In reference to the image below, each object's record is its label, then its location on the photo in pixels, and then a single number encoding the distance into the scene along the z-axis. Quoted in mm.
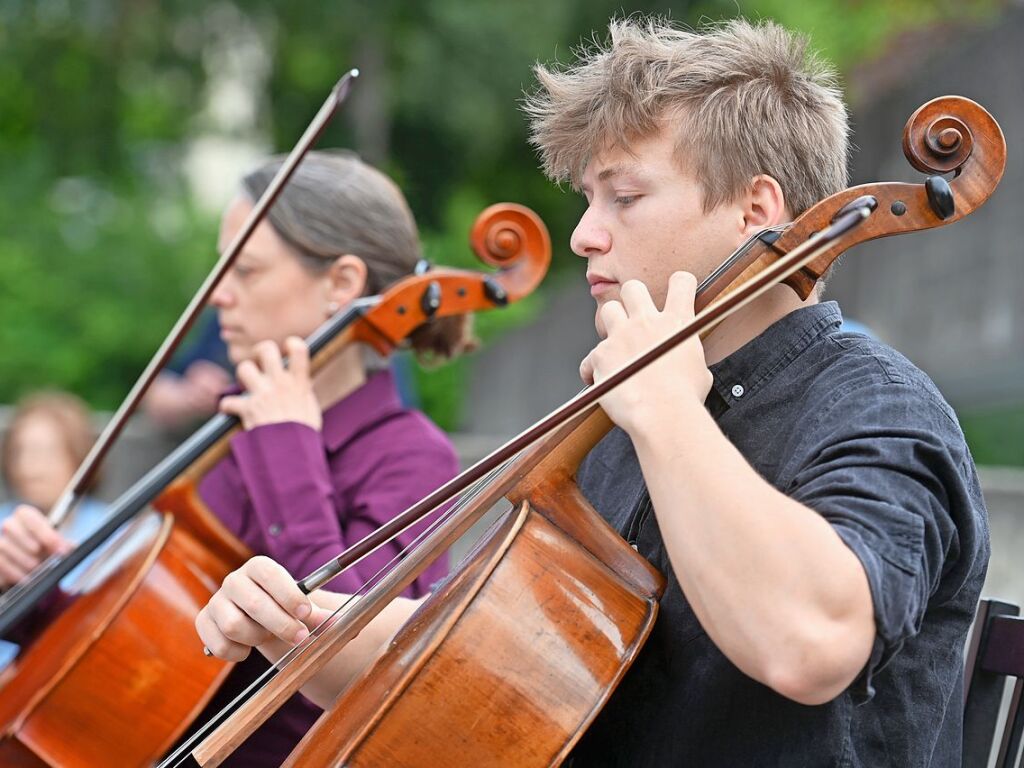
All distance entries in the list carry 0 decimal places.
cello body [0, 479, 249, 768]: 4281
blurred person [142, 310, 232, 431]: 8805
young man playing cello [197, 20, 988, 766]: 2461
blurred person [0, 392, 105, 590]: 7930
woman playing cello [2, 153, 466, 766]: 4484
